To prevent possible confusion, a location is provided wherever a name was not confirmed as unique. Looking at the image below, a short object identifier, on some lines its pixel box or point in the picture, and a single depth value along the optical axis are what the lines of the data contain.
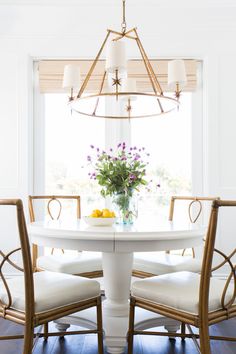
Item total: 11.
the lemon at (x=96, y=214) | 2.15
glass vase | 2.28
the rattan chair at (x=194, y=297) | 1.51
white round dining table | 1.71
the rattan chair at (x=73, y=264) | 2.38
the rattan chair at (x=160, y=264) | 2.35
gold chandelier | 1.97
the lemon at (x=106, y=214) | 2.16
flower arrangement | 2.25
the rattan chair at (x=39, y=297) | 1.54
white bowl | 2.10
